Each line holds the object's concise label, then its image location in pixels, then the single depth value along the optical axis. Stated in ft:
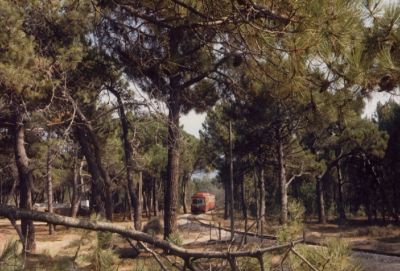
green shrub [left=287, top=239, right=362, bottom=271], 7.80
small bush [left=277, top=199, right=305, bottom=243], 8.65
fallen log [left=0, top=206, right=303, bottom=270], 6.97
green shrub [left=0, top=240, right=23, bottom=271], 7.39
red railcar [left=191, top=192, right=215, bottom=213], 139.74
